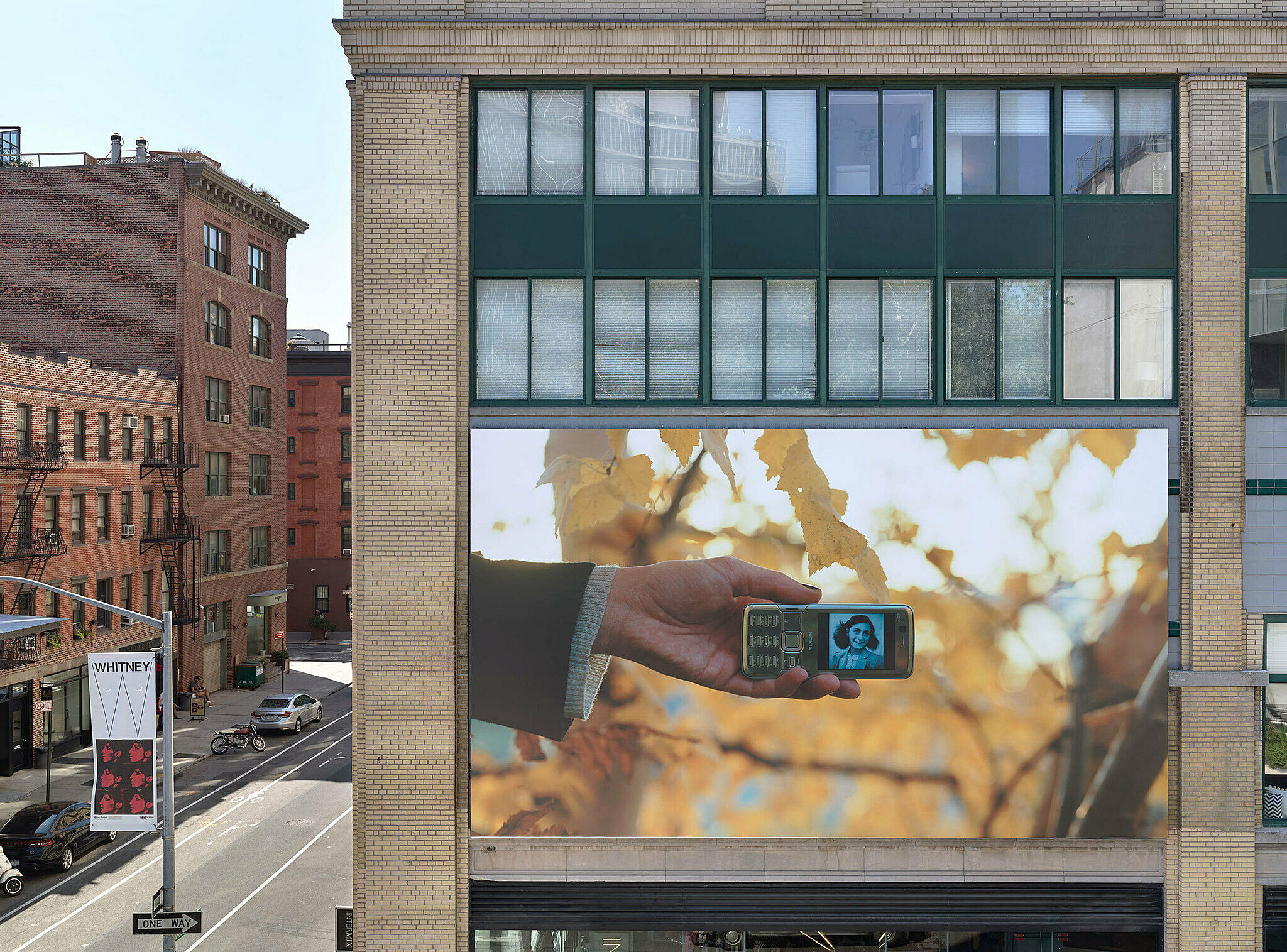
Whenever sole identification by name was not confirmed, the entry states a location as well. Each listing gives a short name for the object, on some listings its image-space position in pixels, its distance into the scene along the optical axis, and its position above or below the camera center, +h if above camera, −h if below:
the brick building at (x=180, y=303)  39.62 +8.32
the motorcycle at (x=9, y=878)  21.48 -10.23
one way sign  13.27 -7.01
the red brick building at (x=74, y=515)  31.00 -1.61
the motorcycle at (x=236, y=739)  34.25 -10.74
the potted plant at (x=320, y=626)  61.38 -10.95
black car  22.55 -9.72
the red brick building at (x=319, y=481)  61.16 -0.41
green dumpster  45.56 -10.62
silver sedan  36.78 -10.41
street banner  13.67 -4.26
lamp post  13.70 -4.97
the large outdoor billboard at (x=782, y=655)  13.41 -2.84
